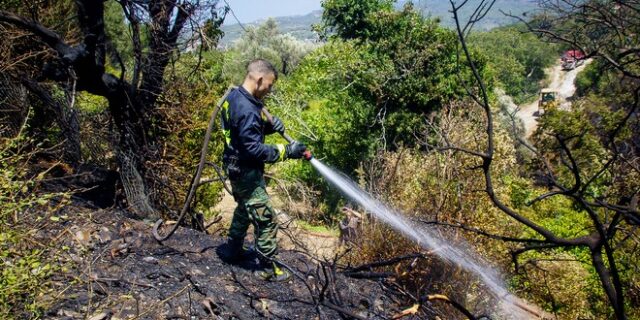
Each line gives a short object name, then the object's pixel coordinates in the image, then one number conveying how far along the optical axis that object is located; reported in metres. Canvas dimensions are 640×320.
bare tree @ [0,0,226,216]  4.76
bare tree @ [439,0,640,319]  2.34
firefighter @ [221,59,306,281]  3.93
